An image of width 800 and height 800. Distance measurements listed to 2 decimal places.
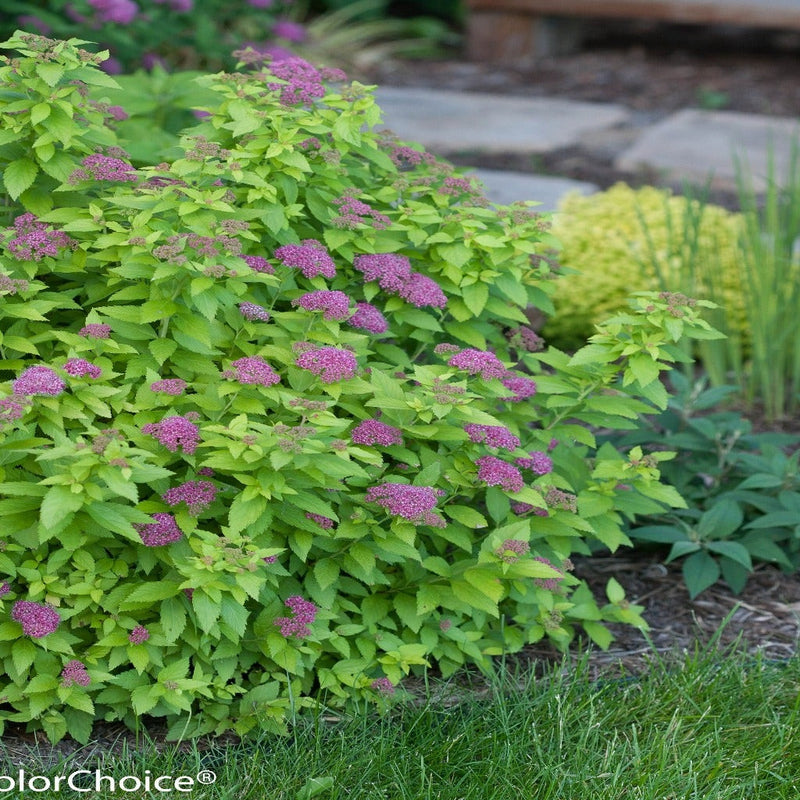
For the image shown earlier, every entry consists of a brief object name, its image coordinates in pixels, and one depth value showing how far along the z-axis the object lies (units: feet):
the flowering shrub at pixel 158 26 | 30.46
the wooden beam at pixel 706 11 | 52.80
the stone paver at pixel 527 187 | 33.26
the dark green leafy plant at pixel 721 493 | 19.48
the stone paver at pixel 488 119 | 41.09
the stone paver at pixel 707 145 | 38.44
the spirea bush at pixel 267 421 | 14.00
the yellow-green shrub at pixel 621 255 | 26.73
